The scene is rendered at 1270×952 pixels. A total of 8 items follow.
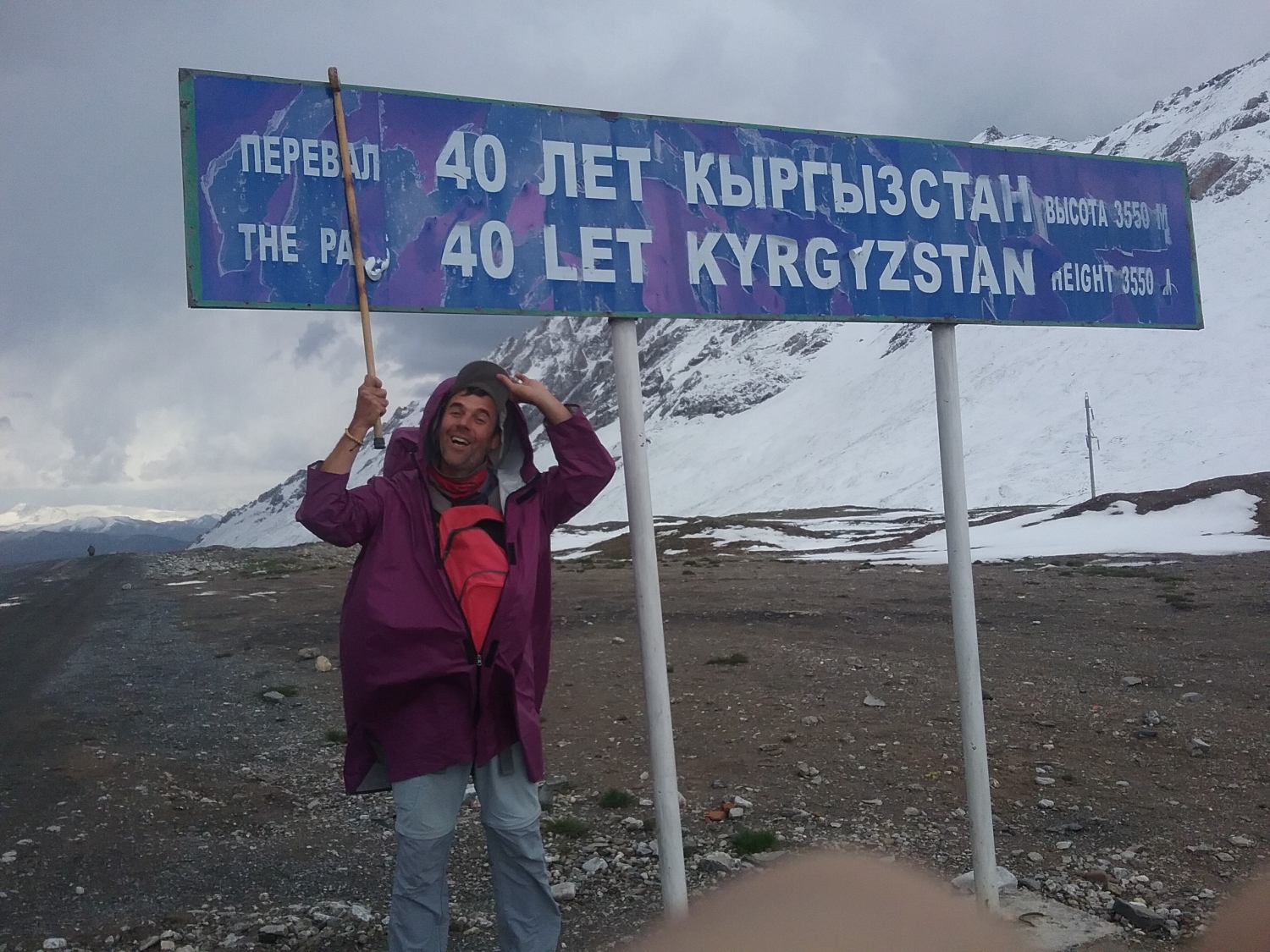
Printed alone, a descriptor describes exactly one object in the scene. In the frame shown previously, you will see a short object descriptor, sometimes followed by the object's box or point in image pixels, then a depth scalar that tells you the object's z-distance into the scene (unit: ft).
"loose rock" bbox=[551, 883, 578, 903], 15.75
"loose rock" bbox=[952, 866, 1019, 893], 15.43
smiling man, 10.09
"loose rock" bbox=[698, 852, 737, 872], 16.76
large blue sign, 11.94
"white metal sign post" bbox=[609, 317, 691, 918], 12.68
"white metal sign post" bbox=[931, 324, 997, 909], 14.60
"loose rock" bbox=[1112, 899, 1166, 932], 14.11
